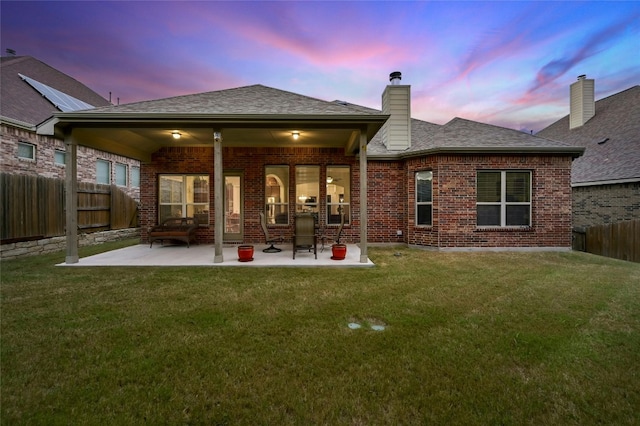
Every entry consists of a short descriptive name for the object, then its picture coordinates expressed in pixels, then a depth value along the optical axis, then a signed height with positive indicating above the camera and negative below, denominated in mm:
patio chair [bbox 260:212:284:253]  7363 -834
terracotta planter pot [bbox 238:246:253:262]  6629 -1072
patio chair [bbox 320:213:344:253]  9406 -966
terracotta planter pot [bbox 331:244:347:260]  6754 -1029
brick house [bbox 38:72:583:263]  6418 +1410
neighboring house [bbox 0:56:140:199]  8102 +2528
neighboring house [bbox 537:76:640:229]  9898 +2410
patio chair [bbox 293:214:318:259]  7109 -547
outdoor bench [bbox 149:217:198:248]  8633 -665
